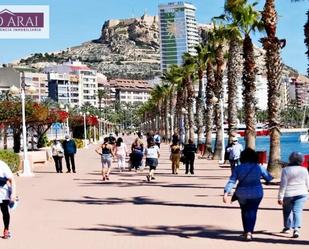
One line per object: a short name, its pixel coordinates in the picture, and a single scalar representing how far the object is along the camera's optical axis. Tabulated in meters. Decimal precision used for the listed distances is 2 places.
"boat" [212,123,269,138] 110.12
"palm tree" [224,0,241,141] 28.52
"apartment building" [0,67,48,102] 182.81
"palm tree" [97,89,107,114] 162.12
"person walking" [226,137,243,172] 18.70
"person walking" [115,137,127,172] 24.05
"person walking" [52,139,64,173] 24.36
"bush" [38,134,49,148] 43.51
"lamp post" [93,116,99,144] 80.05
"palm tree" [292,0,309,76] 15.75
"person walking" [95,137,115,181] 19.73
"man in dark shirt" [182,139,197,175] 21.70
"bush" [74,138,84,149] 56.07
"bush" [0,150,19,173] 21.66
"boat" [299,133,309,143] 94.39
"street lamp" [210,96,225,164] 30.01
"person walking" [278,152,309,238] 8.43
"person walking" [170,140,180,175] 21.97
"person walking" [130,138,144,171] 23.61
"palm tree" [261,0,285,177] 17.95
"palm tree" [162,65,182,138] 53.97
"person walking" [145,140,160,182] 18.84
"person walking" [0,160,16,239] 8.80
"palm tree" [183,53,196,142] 43.44
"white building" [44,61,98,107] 191.12
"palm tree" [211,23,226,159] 31.54
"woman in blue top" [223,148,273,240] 8.25
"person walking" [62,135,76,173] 23.81
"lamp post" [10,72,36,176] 22.31
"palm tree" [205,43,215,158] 34.72
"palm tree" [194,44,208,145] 37.06
